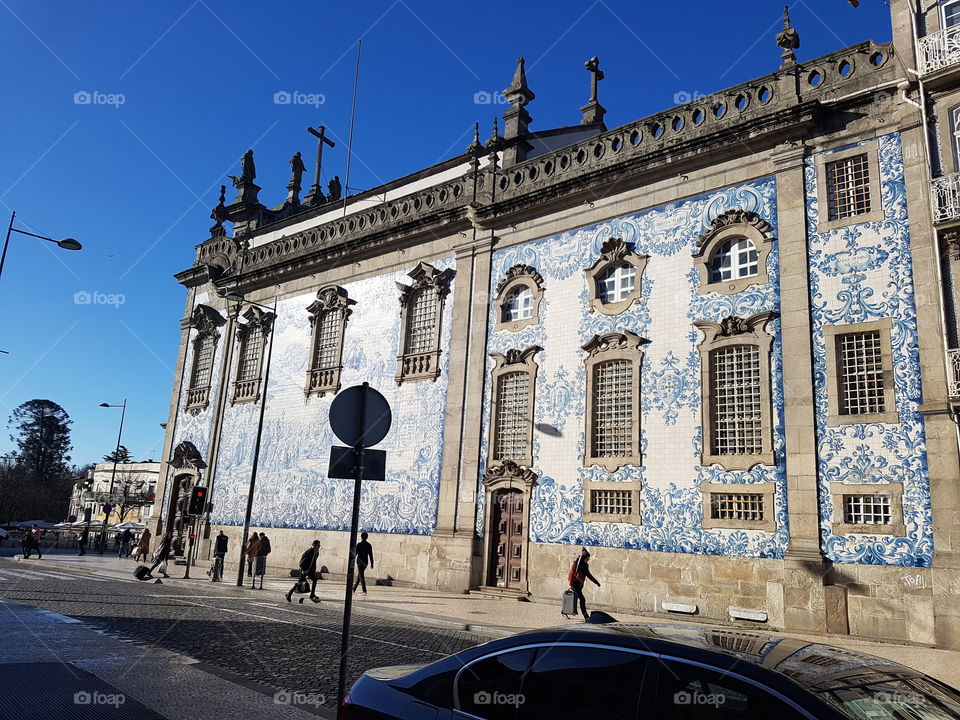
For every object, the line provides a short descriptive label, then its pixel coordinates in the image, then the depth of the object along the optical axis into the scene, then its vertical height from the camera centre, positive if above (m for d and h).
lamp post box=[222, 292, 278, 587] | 20.66 +1.26
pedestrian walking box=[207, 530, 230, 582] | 21.48 -1.21
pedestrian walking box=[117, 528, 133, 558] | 39.95 -1.81
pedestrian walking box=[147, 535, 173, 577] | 22.42 -1.23
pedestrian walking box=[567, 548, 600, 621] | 15.53 -0.84
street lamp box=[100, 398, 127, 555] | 38.60 -1.54
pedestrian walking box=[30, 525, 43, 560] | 31.33 -1.48
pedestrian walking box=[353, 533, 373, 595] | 18.95 -0.87
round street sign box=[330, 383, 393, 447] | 6.23 +0.89
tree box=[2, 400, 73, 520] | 81.88 +5.83
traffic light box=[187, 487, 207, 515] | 20.92 +0.35
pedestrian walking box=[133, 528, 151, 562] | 29.61 -1.42
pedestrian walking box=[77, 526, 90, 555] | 36.97 -1.67
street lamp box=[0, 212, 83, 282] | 20.72 +7.28
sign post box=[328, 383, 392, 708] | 6.22 +0.77
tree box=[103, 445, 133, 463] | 82.69 +6.14
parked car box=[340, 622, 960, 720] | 2.77 -0.56
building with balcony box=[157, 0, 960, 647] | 13.98 +4.16
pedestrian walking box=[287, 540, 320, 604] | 16.86 -1.09
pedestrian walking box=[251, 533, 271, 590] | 20.70 -1.06
